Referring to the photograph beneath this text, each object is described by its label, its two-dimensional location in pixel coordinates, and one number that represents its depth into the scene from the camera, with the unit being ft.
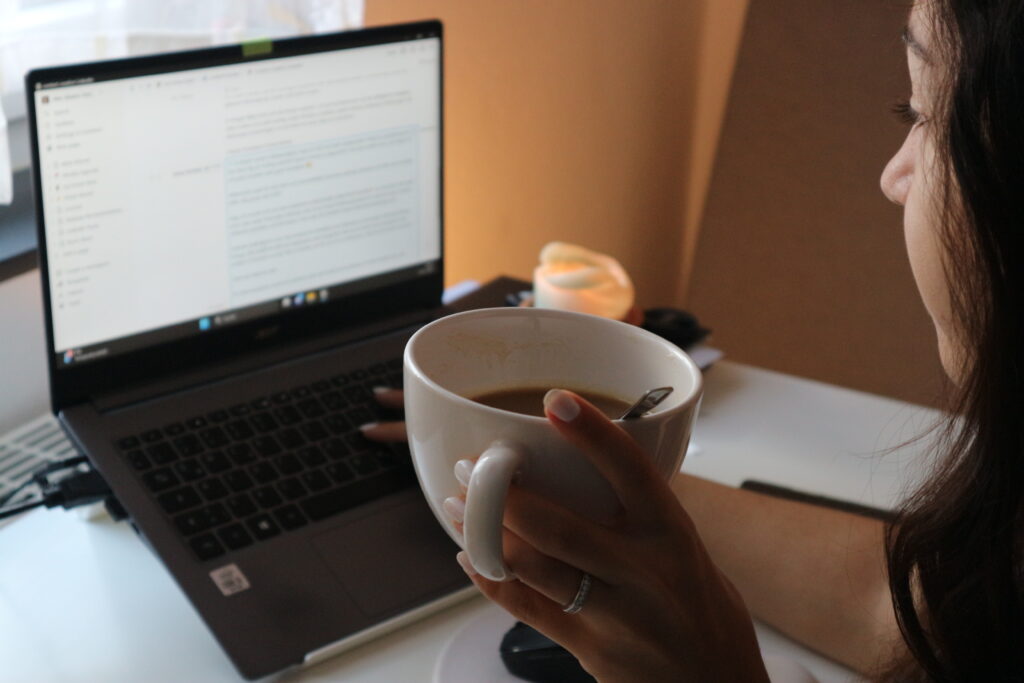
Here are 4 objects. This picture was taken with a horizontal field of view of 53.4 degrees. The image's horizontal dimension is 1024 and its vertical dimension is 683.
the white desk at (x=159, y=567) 2.12
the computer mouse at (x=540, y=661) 2.03
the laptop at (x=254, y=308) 2.26
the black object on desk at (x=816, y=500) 2.80
